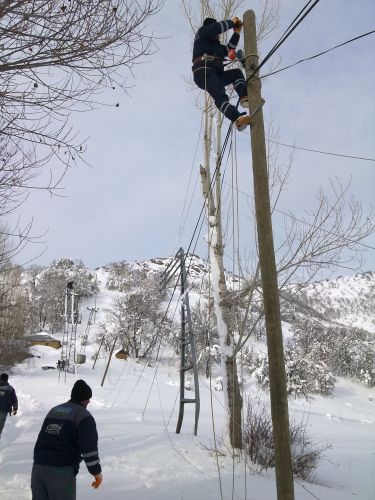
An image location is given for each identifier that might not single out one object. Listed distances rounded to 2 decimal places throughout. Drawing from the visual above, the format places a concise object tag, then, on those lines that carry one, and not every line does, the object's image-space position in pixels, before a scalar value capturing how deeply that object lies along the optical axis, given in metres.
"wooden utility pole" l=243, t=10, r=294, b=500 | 3.78
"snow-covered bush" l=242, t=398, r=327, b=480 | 8.91
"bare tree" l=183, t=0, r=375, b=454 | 9.38
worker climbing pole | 5.47
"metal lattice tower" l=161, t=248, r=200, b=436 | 10.73
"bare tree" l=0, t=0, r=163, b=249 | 4.20
